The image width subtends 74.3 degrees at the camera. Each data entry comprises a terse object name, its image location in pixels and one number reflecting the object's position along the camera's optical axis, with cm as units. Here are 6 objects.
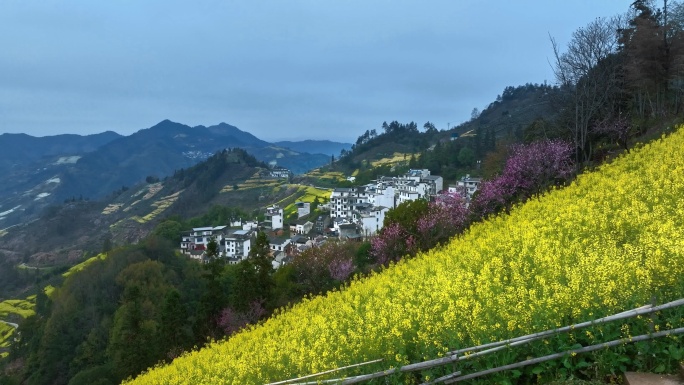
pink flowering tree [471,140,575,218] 2027
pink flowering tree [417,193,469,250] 2120
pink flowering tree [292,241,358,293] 2866
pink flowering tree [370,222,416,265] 2384
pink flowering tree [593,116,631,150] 2220
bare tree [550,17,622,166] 2255
